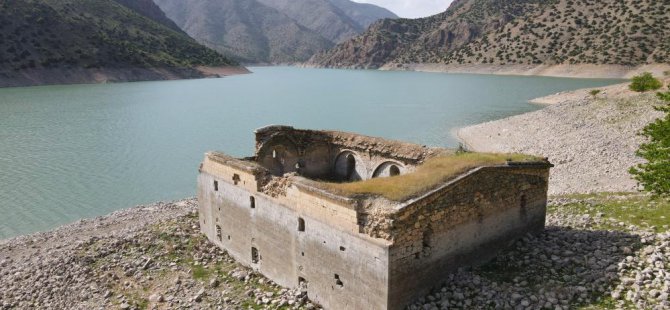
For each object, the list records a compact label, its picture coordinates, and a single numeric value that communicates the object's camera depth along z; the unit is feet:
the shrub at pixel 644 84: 176.86
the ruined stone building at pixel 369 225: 40.04
